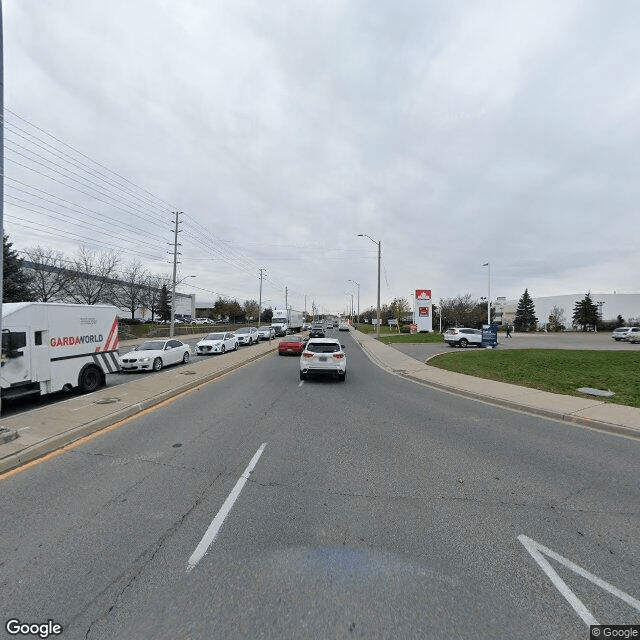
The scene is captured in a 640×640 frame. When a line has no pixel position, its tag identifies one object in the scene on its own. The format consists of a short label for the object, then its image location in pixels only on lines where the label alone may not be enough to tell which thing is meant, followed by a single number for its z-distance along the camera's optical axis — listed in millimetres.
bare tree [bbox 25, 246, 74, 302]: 44597
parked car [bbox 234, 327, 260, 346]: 33531
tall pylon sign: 59062
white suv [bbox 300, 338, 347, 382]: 13219
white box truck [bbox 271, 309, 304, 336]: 48000
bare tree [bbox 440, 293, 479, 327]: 88412
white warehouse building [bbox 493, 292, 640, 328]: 100625
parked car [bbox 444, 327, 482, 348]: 31141
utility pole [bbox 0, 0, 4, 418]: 6430
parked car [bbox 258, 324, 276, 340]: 41406
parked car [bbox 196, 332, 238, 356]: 24147
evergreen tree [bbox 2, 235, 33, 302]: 32500
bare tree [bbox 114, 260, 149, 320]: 61062
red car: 23844
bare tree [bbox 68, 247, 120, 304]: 49375
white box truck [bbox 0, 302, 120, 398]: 8312
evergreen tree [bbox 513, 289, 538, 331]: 87375
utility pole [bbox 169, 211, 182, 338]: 36219
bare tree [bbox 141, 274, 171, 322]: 67438
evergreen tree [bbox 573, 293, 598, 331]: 80125
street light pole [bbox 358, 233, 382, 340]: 37275
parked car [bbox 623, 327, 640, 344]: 39062
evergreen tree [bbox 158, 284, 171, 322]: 69231
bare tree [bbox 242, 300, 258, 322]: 118975
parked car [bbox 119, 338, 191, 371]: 15375
